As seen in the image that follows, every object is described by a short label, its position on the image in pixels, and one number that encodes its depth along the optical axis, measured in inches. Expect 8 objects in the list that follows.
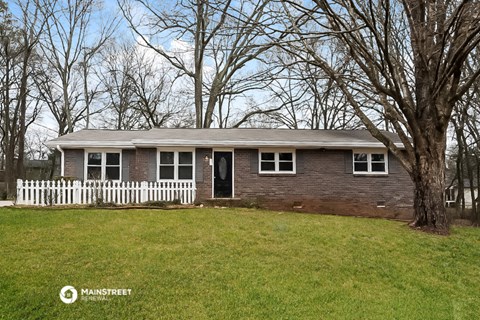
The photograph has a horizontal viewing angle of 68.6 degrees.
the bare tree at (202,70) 951.5
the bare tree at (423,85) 352.2
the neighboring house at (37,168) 1145.4
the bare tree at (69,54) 961.0
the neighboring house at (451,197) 1258.1
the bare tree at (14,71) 913.5
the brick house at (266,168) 558.6
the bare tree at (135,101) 1128.2
